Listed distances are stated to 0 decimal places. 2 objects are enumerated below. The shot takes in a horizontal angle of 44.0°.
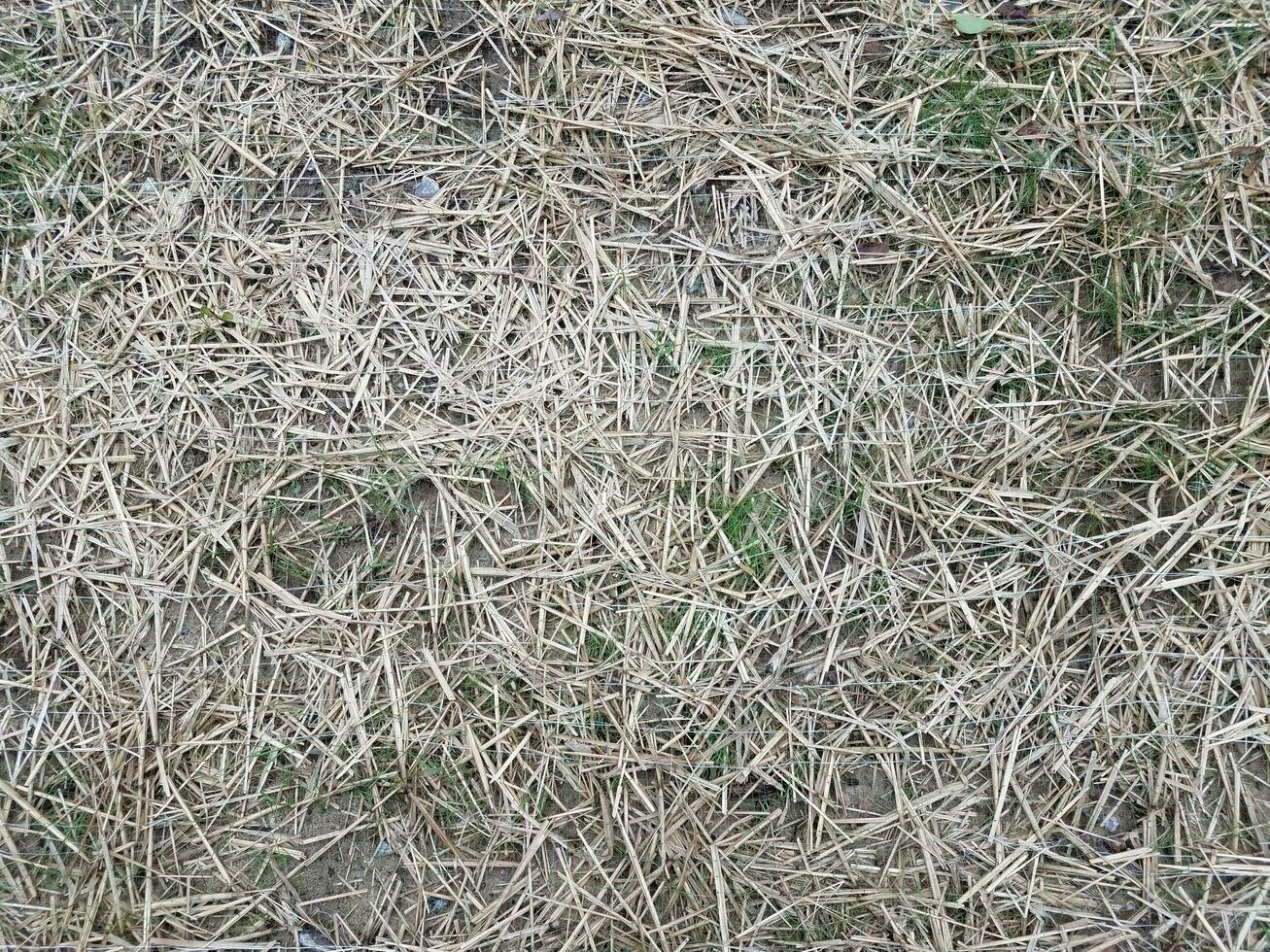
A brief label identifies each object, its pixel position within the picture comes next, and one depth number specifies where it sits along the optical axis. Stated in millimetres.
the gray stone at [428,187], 1216
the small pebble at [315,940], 1160
